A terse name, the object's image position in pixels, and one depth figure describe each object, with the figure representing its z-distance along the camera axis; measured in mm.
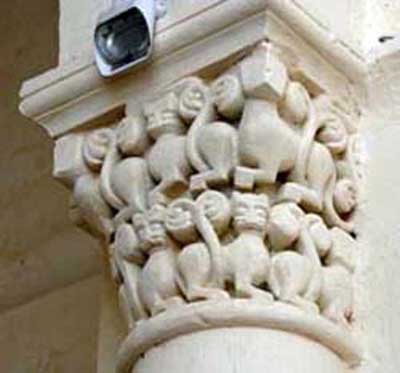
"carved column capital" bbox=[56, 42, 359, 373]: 2423
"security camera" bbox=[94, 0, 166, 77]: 2587
